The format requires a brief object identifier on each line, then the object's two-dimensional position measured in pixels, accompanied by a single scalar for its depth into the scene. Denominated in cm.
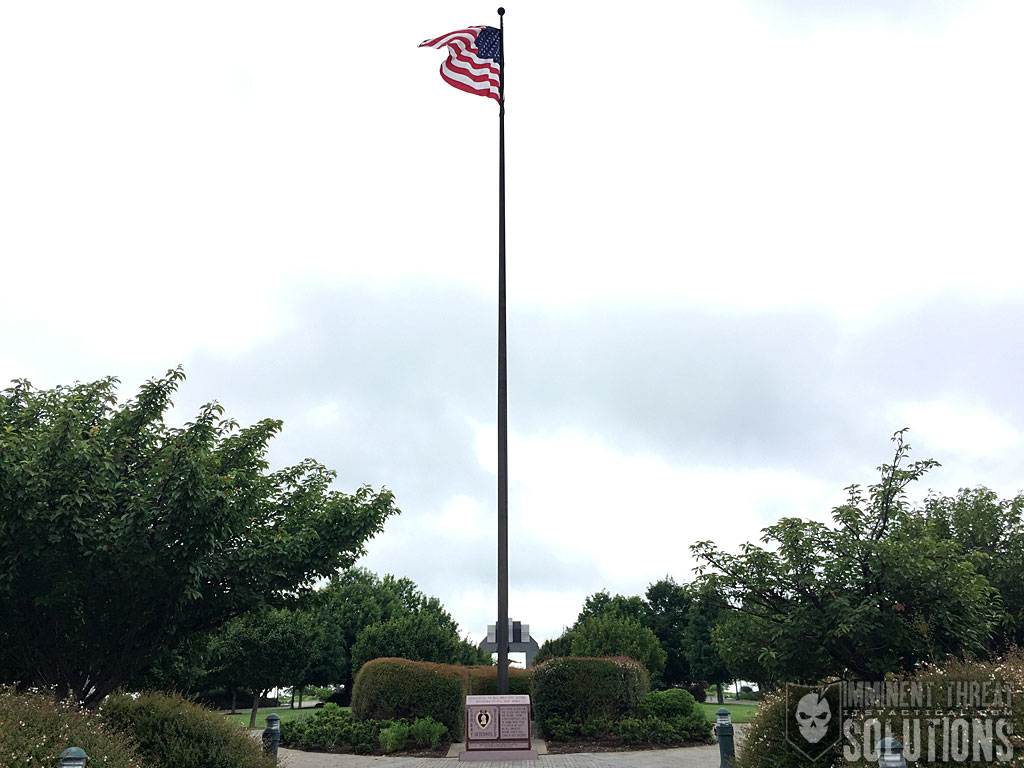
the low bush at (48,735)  937
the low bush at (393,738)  2047
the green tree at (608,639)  4559
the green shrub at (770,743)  1138
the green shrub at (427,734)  2100
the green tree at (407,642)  4378
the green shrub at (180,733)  1226
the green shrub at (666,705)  2235
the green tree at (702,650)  6359
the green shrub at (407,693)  2258
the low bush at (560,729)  2145
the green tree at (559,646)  5927
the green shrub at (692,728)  2145
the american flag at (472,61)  1992
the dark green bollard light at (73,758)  866
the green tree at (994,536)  1980
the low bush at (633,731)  2069
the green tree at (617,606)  7250
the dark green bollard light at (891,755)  823
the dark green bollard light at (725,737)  1412
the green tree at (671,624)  7006
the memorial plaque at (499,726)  1873
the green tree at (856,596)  1385
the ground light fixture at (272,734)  1495
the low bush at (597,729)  2141
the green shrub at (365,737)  2072
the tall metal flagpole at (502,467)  1820
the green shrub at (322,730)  2159
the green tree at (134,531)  1266
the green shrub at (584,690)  2209
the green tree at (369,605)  5578
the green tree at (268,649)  3238
